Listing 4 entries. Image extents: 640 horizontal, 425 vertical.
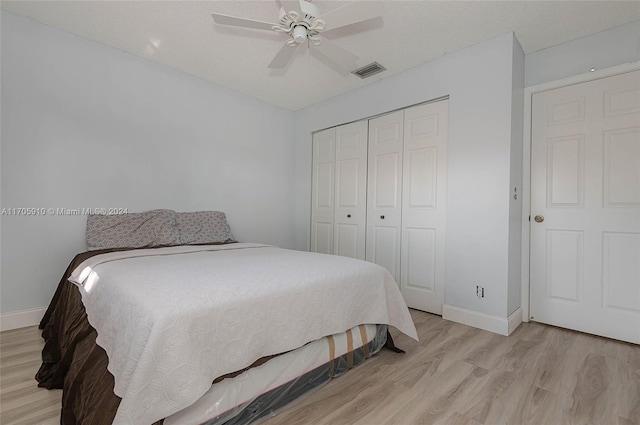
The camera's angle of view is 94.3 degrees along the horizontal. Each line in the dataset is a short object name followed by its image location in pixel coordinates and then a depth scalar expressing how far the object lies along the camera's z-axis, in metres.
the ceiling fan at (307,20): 1.72
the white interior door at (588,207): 2.22
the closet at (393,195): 2.88
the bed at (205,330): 1.04
